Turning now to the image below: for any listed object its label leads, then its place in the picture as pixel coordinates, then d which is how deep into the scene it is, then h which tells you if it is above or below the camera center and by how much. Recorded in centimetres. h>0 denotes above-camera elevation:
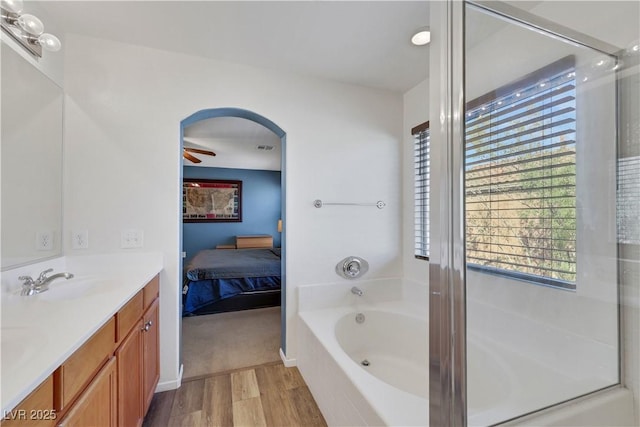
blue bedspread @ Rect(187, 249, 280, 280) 332 -67
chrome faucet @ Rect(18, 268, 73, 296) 126 -33
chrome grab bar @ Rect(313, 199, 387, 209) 226 +9
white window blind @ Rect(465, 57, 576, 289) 115 +16
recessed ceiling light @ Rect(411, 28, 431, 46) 169 +114
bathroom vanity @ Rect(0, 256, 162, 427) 66 -42
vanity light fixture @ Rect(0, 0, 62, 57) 124 +90
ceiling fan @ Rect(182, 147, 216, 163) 371 +85
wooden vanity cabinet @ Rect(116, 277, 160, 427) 121 -75
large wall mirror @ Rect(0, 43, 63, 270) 130 +27
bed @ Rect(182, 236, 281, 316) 325 -88
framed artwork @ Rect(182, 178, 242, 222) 562 +29
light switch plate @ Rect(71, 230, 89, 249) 172 -16
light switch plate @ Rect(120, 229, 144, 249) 180 -17
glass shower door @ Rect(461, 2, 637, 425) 112 -2
